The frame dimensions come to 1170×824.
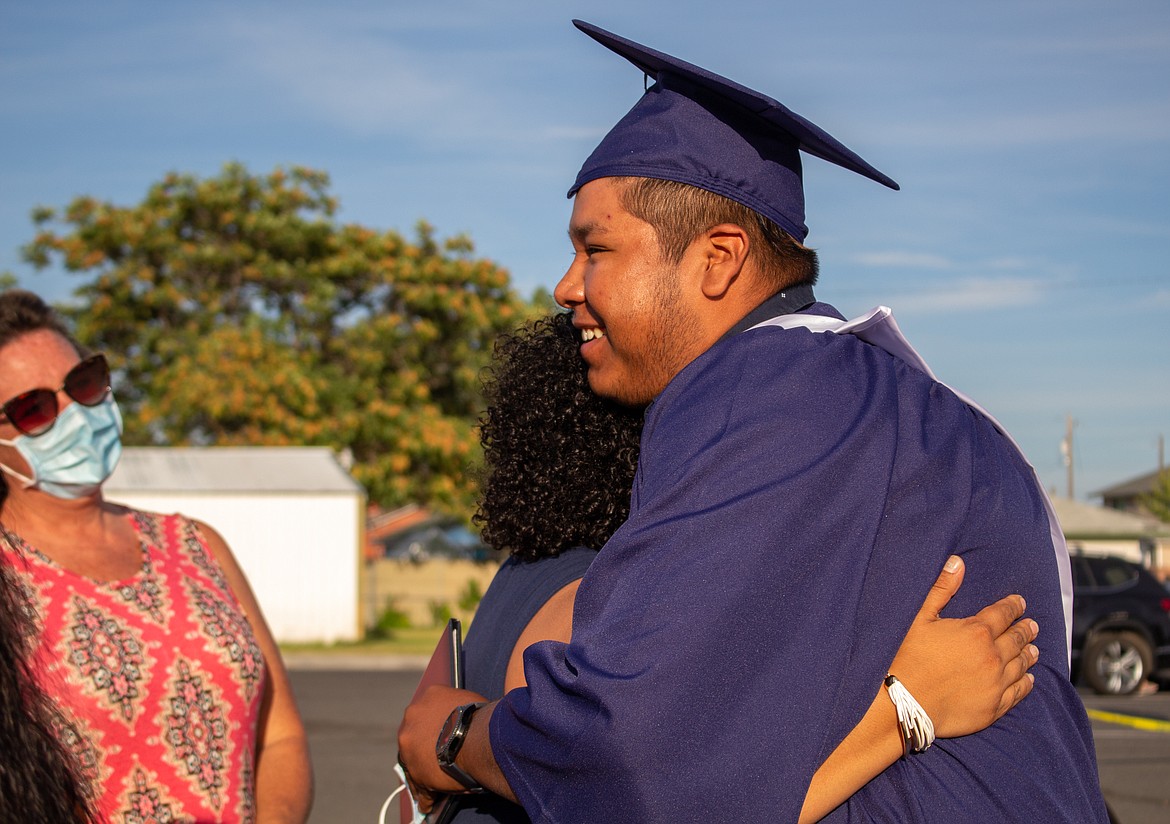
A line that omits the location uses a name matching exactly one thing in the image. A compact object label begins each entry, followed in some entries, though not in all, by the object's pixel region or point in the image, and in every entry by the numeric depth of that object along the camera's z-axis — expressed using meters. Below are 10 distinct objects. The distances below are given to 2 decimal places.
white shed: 19.84
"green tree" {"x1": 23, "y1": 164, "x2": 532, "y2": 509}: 25.03
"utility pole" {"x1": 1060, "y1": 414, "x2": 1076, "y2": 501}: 58.66
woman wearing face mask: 2.69
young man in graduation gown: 1.46
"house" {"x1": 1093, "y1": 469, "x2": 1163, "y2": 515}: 77.50
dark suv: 14.50
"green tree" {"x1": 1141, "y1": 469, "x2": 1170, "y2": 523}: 67.44
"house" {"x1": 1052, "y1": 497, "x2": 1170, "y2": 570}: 31.00
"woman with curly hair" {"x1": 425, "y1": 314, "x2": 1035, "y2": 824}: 2.09
